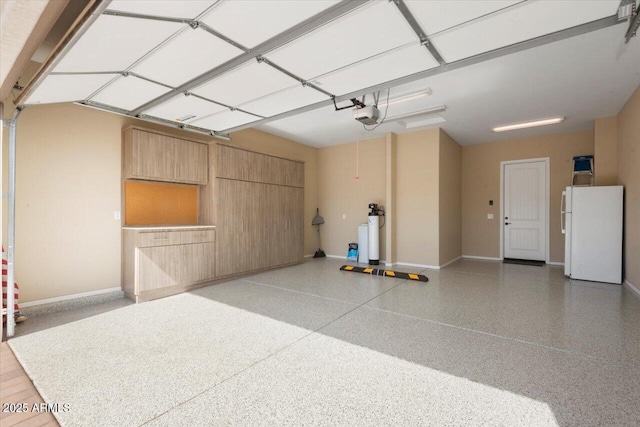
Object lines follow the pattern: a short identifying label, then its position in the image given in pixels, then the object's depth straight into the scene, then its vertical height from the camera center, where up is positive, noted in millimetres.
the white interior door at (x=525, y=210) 6762 +64
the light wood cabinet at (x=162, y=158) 4188 +884
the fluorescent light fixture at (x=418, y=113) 4927 +1791
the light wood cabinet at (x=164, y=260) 3992 -703
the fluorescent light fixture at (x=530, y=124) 5530 +1786
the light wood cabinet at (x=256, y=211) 5191 +52
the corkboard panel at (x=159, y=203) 4484 +172
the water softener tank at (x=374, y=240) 6664 -625
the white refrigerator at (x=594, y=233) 4773 -352
